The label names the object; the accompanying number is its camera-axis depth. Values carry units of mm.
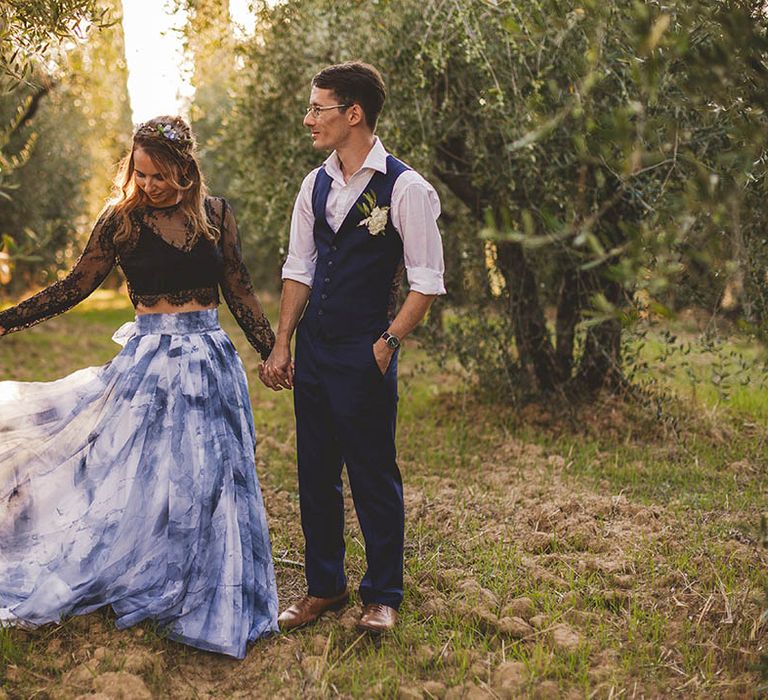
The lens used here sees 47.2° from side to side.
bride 3799
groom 3705
